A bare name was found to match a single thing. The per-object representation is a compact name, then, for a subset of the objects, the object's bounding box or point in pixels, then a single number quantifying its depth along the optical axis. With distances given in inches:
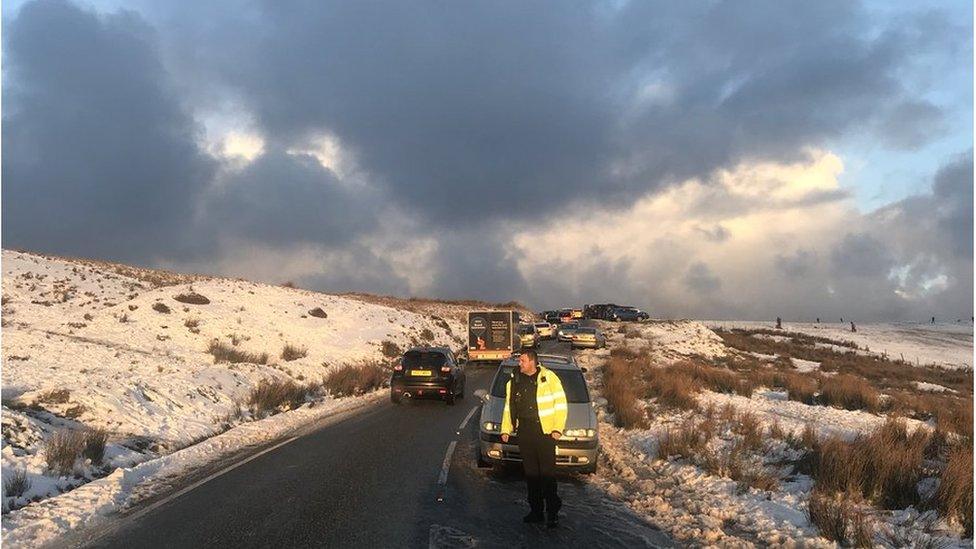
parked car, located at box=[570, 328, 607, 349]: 1657.2
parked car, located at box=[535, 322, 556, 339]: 2058.3
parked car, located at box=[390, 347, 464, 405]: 715.4
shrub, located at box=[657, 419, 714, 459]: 412.8
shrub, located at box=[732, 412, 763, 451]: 422.3
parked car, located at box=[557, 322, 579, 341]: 1766.7
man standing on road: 269.6
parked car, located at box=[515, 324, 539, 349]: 1640.7
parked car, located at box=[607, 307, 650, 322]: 2738.7
